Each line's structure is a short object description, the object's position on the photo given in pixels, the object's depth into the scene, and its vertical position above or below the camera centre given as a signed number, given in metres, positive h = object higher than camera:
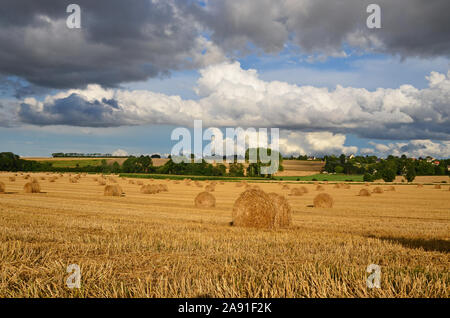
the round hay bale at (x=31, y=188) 33.09 -1.99
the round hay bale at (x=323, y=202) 26.81 -2.59
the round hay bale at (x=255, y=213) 15.10 -1.89
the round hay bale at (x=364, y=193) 39.52 -2.93
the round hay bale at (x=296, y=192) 41.29 -2.93
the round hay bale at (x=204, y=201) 26.10 -2.46
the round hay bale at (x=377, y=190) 43.85 -2.90
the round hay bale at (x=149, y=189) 38.97 -2.48
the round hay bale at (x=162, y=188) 41.78 -2.56
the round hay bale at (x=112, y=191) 33.22 -2.26
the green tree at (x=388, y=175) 85.00 -2.30
